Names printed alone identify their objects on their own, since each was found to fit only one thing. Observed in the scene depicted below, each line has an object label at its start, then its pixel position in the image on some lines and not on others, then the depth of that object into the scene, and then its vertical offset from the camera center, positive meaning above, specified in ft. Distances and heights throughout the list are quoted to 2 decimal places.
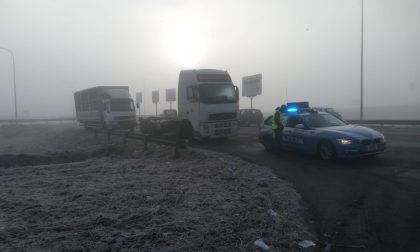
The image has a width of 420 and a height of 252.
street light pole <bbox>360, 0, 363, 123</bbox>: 103.06 +8.91
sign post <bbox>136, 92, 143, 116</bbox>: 203.67 +8.59
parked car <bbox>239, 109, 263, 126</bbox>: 108.68 -2.25
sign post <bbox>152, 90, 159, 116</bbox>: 188.65 +7.25
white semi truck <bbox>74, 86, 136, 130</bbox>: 89.71 +1.26
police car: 34.24 -3.02
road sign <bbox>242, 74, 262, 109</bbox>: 105.66 +7.49
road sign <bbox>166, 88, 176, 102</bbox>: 189.43 +9.28
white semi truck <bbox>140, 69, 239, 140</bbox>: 54.19 +0.90
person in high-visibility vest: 42.04 -1.66
